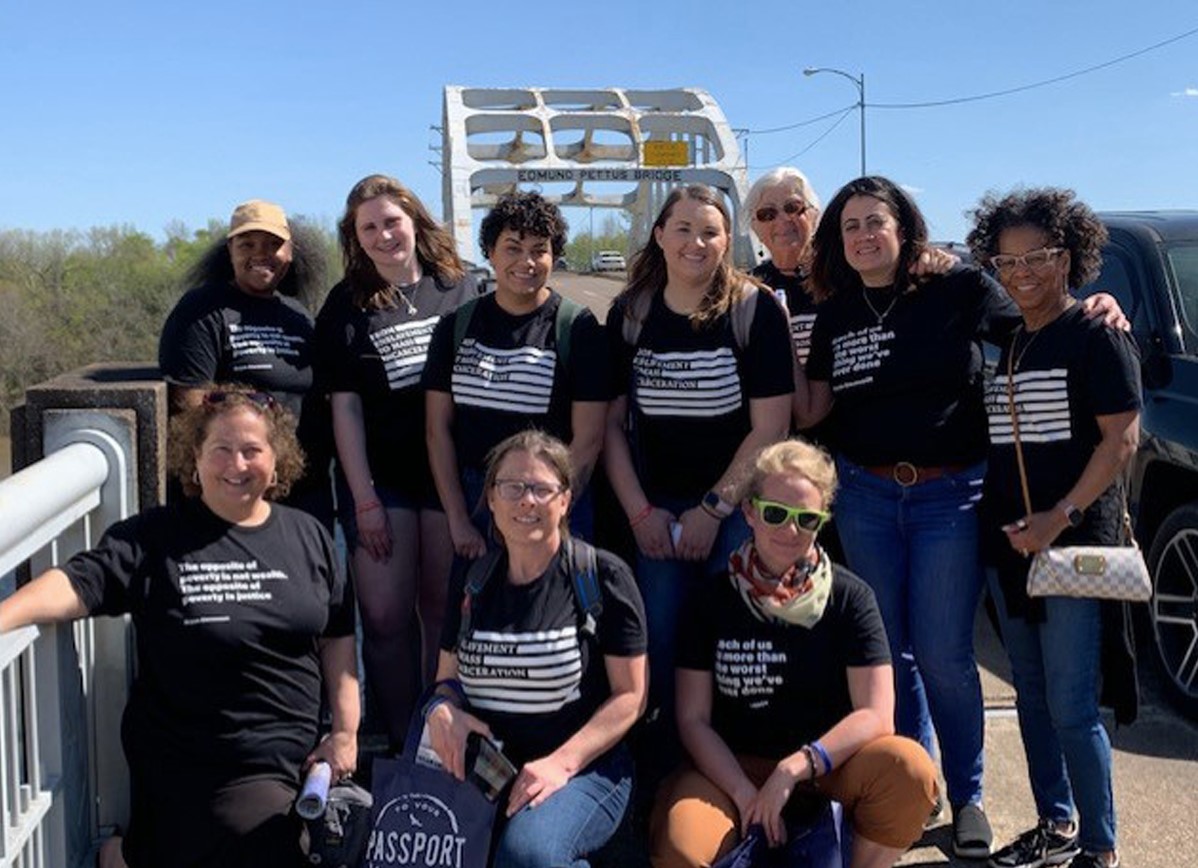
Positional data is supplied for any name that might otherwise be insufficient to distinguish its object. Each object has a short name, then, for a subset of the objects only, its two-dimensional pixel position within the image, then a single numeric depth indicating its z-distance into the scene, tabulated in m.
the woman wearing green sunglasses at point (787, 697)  3.09
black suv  4.96
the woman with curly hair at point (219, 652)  3.09
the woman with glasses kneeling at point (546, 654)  3.14
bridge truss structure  22.41
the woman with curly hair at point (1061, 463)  3.40
